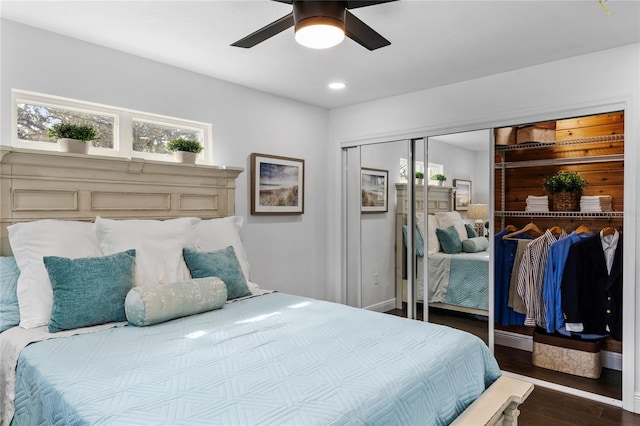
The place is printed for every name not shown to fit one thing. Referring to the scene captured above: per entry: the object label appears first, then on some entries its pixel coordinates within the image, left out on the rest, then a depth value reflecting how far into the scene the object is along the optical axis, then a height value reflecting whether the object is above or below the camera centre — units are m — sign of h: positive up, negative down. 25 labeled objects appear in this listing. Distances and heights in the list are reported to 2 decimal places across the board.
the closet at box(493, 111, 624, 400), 3.11 +0.16
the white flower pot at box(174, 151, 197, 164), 3.19 +0.44
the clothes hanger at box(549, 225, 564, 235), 3.42 -0.17
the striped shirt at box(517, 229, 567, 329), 3.38 -0.56
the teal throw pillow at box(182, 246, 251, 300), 2.63 -0.39
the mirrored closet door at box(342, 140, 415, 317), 4.11 -0.16
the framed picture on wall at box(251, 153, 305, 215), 3.84 +0.26
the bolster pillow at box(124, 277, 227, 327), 2.12 -0.51
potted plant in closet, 3.28 +0.18
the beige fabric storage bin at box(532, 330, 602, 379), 3.17 -1.20
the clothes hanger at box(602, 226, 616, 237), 3.05 -0.16
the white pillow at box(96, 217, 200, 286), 2.43 -0.22
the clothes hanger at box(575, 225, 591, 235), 3.21 -0.16
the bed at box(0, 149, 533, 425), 1.33 -0.64
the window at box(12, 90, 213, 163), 2.58 +0.64
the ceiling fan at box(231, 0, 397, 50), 1.77 +0.89
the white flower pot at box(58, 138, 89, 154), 2.57 +0.43
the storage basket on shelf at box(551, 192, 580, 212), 3.28 +0.07
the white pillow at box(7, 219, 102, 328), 2.09 -0.23
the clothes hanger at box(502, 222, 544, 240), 3.58 -0.18
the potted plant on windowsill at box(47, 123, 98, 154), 2.57 +0.49
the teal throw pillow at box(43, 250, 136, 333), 2.02 -0.42
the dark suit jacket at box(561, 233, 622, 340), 3.05 -0.58
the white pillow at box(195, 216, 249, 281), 2.93 -0.20
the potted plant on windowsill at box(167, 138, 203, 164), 3.18 +0.50
